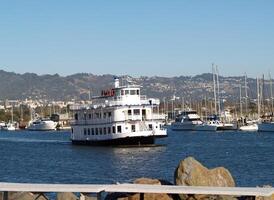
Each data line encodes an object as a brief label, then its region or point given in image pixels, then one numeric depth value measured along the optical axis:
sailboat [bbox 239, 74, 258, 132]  155.25
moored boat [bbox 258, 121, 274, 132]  142.84
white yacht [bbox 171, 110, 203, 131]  171.89
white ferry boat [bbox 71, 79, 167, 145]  87.00
